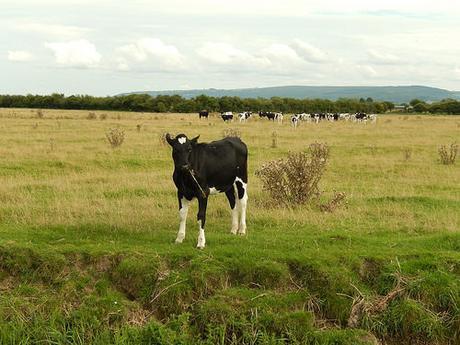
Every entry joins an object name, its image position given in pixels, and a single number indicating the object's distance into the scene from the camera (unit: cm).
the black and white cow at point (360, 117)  6293
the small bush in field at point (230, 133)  3075
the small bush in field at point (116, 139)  2705
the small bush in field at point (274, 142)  2840
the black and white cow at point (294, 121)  5189
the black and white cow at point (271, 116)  6271
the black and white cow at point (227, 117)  5716
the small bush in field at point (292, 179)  1505
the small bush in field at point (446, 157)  2370
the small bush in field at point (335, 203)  1402
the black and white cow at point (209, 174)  1030
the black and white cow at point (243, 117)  5741
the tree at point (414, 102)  10669
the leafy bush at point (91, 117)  5522
